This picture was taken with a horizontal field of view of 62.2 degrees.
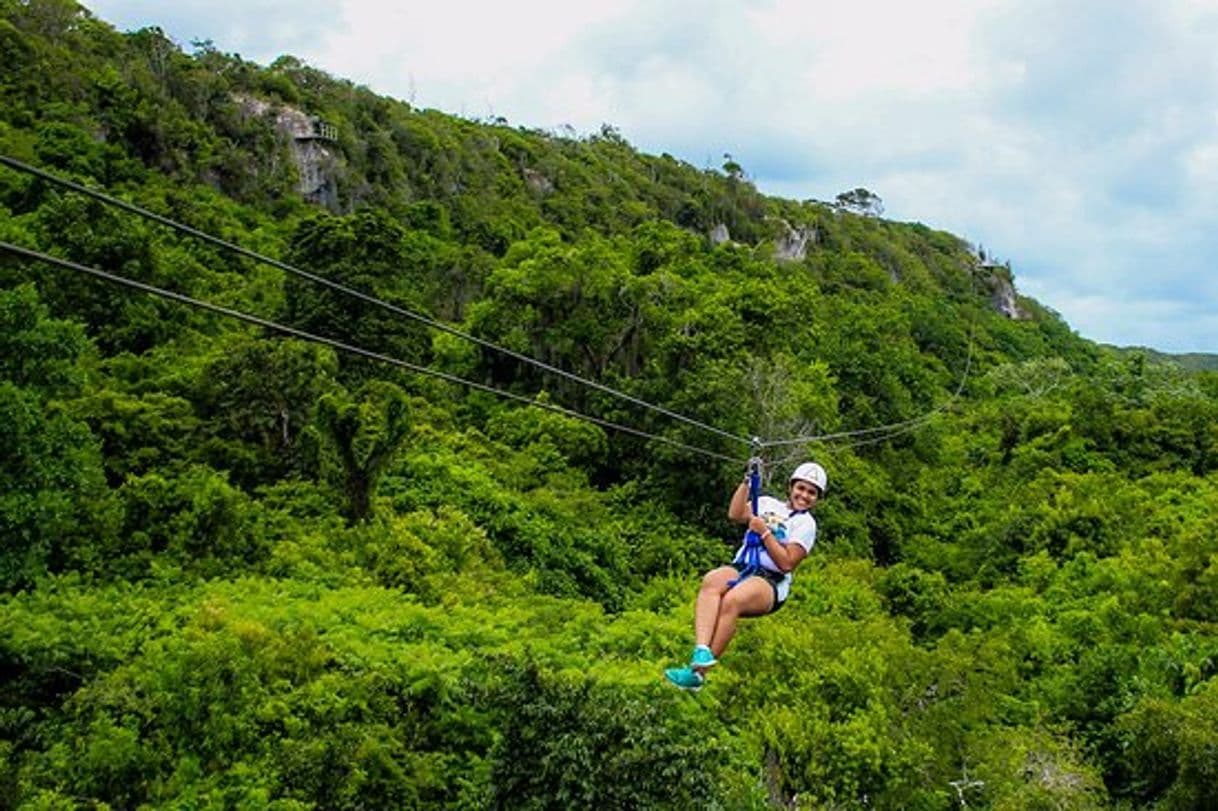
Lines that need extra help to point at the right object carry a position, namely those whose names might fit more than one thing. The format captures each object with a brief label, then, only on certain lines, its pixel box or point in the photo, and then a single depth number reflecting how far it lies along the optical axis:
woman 5.50
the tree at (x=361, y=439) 16.72
